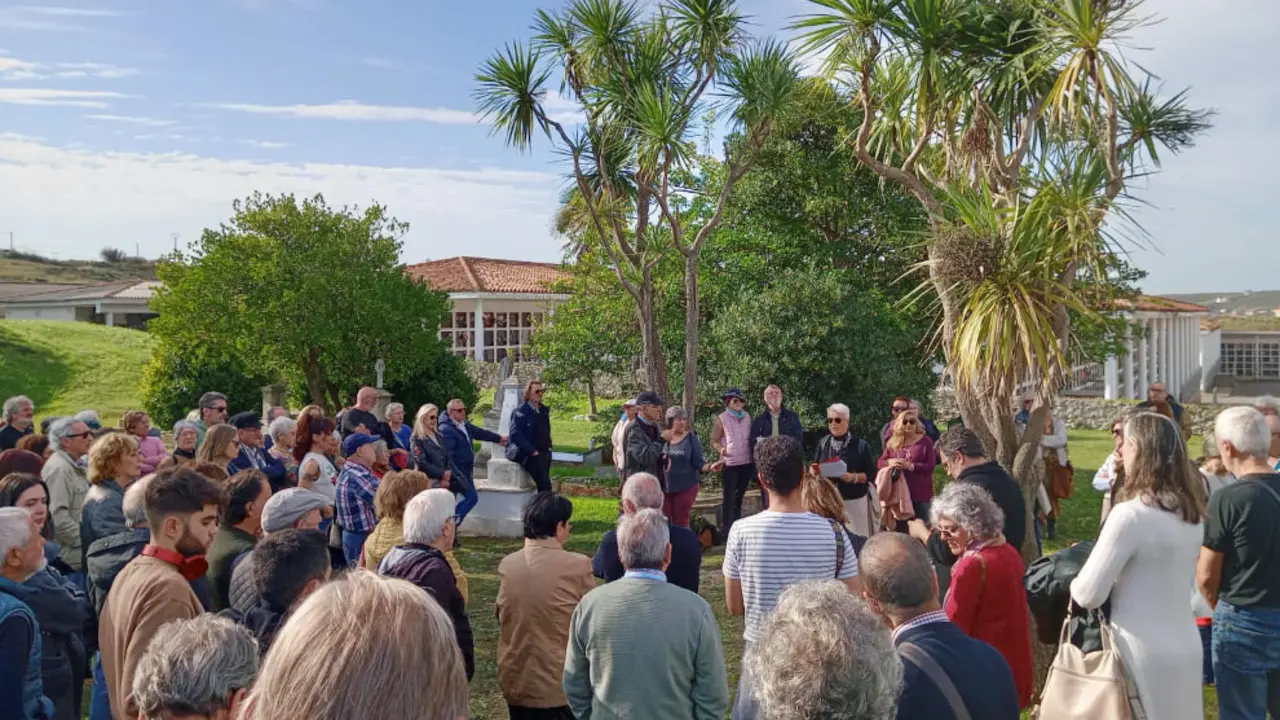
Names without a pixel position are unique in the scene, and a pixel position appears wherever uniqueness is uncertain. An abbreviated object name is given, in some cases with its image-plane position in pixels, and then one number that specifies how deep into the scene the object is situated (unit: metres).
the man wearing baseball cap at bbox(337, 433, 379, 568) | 6.07
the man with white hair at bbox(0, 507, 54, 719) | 3.02
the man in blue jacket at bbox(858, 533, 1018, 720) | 2.48
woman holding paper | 7.77
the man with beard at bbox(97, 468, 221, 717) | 3.25
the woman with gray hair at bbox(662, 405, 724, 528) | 8.66
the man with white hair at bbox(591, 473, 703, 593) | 4.13
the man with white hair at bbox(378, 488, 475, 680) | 3.80
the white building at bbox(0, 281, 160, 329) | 43.31
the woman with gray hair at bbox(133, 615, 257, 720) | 2.09
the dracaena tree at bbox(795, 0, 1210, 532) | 6.39
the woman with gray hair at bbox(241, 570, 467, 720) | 1.33
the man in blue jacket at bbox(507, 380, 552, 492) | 9.96
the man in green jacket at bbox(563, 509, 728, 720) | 3.23
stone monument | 10.41
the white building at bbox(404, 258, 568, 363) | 36.66
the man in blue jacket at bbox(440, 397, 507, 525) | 9.14
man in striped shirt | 3.75
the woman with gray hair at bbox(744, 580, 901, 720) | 1.96
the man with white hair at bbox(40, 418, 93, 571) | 5.98
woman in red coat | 3.57
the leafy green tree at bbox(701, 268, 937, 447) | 12.53
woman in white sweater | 3.37
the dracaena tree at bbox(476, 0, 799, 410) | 11.21
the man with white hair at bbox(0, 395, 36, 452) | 7.77
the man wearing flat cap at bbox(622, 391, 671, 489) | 8.65
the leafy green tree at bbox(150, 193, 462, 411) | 15.61
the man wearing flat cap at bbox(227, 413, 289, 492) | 6.71
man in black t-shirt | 3.94
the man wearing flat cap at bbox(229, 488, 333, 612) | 3.92
